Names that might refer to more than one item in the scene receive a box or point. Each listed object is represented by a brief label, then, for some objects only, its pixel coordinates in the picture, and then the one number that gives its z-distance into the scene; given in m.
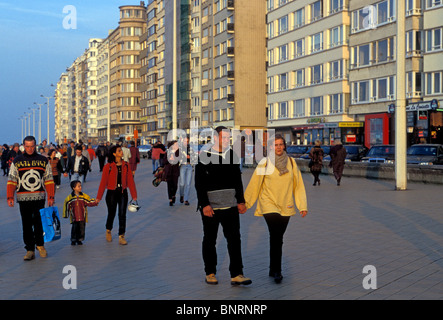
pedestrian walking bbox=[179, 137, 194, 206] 17.98
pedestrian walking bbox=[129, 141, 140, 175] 28.77
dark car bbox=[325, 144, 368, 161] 39.09
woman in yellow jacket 8.08
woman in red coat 11.29
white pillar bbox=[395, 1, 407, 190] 22.77
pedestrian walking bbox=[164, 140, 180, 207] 18.03
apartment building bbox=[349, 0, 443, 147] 48.38
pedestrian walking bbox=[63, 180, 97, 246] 11.12
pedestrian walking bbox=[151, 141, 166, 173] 33.59
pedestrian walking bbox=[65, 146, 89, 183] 20.20
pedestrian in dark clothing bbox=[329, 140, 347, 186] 26.36
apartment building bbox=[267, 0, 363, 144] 59.47
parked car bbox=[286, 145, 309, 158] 43.11
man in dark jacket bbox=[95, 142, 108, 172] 36.69
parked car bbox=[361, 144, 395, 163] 33.69
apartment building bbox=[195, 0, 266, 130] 79.50
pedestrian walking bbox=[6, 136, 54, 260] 9.85
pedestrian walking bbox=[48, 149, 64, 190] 23.71
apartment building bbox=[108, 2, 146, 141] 125.44
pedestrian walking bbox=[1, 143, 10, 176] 38.07
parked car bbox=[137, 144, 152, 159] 68.59
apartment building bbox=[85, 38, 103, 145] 160.75
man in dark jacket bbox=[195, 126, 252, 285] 7.80
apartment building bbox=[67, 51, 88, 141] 173.50
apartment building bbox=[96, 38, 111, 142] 145.38
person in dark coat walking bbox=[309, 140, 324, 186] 26.08
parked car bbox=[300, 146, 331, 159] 40.46
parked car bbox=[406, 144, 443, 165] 29.83
